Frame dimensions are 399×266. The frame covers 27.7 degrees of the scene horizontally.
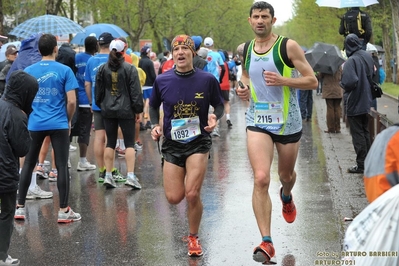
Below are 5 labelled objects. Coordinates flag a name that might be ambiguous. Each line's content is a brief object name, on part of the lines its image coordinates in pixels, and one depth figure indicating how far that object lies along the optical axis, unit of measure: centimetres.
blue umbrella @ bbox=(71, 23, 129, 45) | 1869
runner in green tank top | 700
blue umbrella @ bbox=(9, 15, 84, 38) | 1562
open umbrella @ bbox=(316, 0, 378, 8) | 1292
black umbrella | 1762
